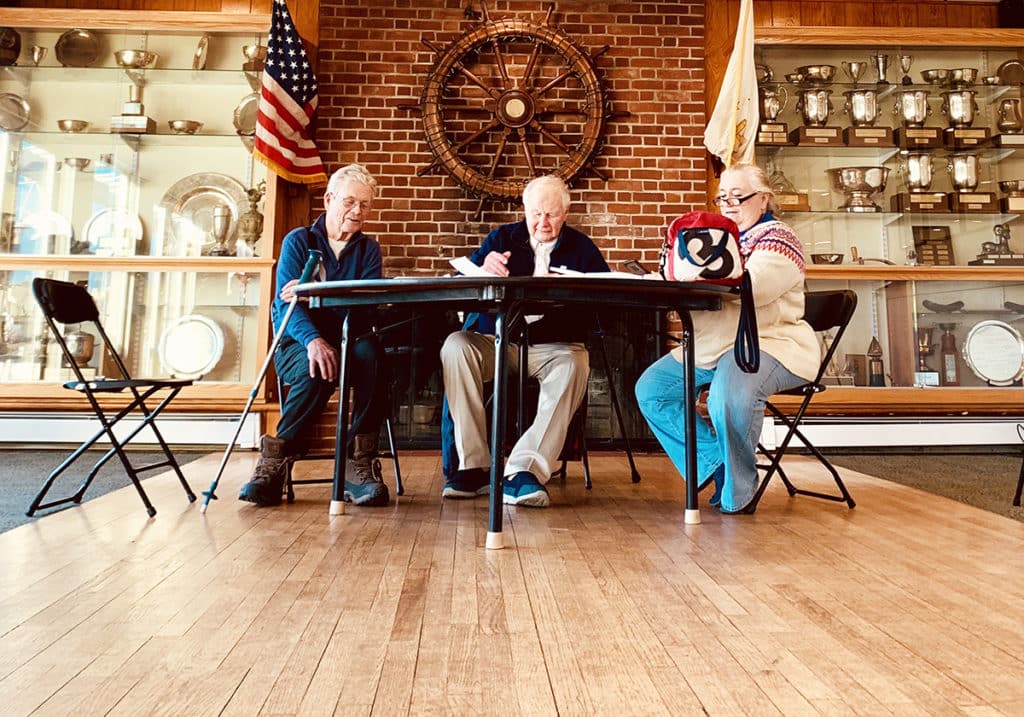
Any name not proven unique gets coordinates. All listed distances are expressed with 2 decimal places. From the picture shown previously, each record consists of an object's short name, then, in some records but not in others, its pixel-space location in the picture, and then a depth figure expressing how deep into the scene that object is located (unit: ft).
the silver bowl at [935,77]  14.70
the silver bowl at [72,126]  14.08
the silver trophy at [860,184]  14.58
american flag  12.89
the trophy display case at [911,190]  14.17
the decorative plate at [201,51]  14.25
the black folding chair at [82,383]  7.08
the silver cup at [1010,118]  14.57
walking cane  7.30
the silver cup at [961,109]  14.60
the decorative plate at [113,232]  13.91
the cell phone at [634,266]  9.90
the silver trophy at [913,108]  14.57
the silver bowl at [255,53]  14.23
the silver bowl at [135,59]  14.17
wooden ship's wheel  13.75
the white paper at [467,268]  6.66
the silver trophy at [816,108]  14.60
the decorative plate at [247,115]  14.29
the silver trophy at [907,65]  14.64
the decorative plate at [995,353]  14.10
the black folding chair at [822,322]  7.68
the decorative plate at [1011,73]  14.65
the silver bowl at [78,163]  14.12
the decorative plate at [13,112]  13.99
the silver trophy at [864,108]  14.65
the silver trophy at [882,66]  14.64
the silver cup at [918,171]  14.62
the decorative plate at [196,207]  14.02
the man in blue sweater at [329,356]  7.45
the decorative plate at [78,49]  14.19
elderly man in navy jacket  7.54
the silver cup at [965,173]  14.61
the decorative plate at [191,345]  13.73
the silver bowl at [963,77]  14.70
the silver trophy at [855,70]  14.65
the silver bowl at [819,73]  14.62
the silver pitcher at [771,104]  14.58
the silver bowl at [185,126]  14.19
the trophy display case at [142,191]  13.67
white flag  13.24
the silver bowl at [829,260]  14.24
